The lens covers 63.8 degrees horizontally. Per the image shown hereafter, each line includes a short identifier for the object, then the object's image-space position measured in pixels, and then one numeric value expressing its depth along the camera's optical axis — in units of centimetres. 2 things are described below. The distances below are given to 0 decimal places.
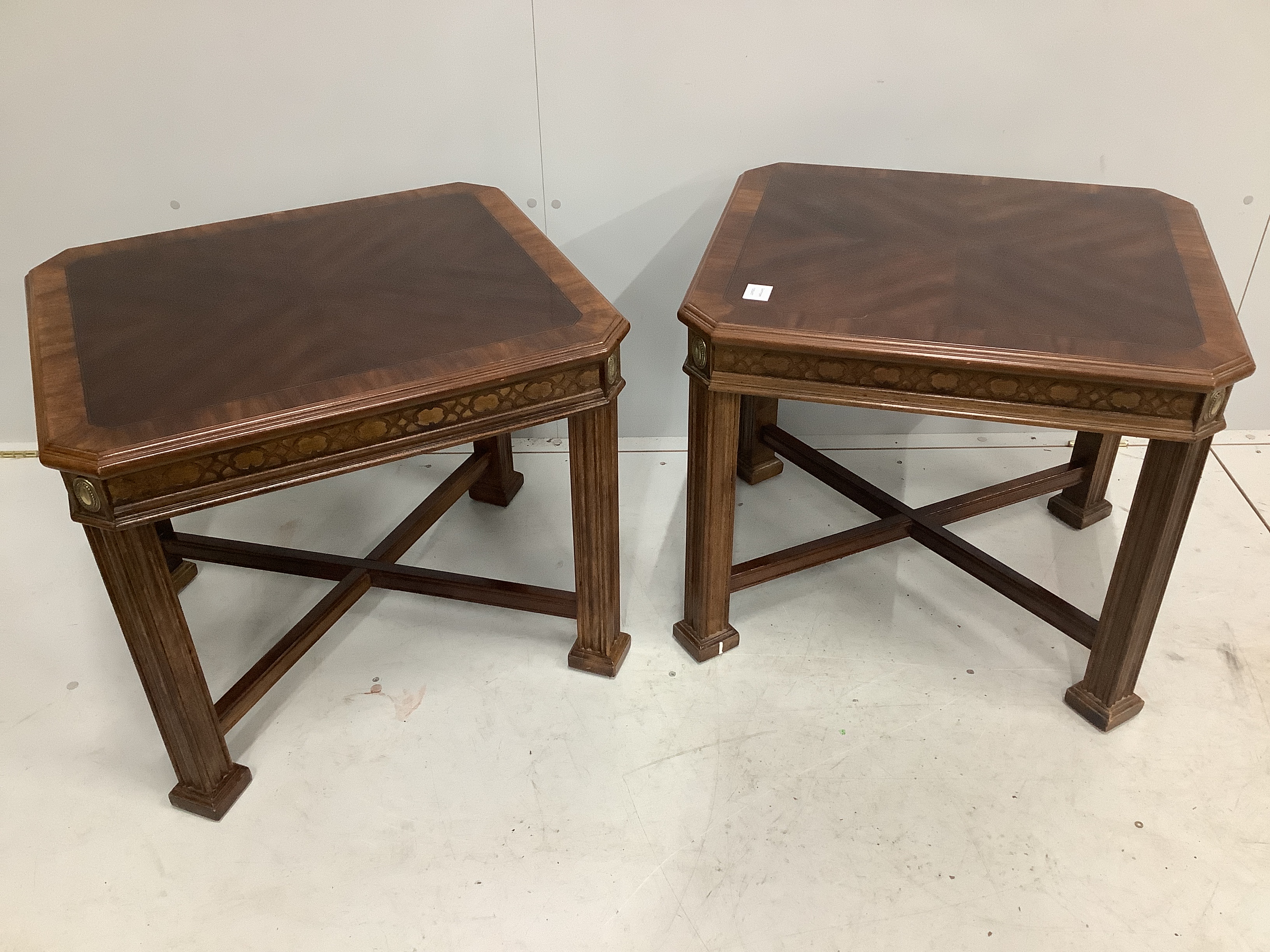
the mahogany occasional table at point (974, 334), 168
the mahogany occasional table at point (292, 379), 158
